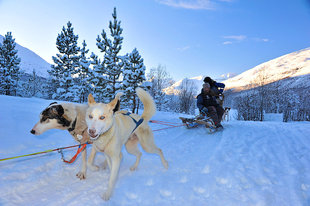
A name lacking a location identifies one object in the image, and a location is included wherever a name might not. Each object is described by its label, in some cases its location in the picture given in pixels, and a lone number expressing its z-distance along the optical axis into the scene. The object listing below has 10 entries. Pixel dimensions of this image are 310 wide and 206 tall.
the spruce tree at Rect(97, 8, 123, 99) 15.43
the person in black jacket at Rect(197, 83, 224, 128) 6.09
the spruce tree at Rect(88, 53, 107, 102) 15.13
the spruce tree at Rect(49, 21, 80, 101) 20.67
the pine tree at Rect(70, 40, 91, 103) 17.75
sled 5.47
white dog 1.91
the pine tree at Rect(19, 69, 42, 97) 45.45
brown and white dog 2.25
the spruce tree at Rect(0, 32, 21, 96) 20.33
